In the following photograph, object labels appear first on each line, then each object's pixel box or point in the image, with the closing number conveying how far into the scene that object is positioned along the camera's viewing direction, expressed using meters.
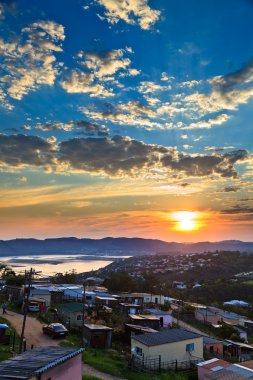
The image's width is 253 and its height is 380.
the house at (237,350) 35.24
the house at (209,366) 22.16
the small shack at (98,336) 28.73
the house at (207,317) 51.12
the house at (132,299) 55.46
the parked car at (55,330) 28.25
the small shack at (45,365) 11.57
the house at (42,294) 45.91
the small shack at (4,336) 24.39
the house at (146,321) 35.78
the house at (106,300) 47.62
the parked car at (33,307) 38.72
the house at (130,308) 45.34
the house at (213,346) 32.62
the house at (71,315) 35.66
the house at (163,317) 42.34
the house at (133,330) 32.25
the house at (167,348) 25.34
